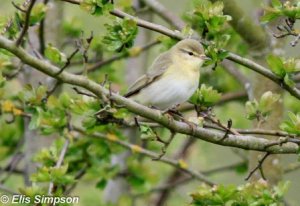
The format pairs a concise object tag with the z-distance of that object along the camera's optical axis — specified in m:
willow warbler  8.76
